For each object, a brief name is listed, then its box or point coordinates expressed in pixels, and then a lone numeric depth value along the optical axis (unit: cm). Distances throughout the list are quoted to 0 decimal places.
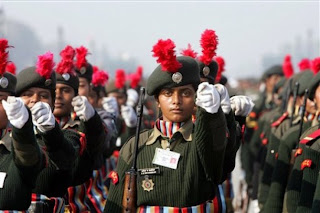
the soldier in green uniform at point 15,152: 1121
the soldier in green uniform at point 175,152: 1223
